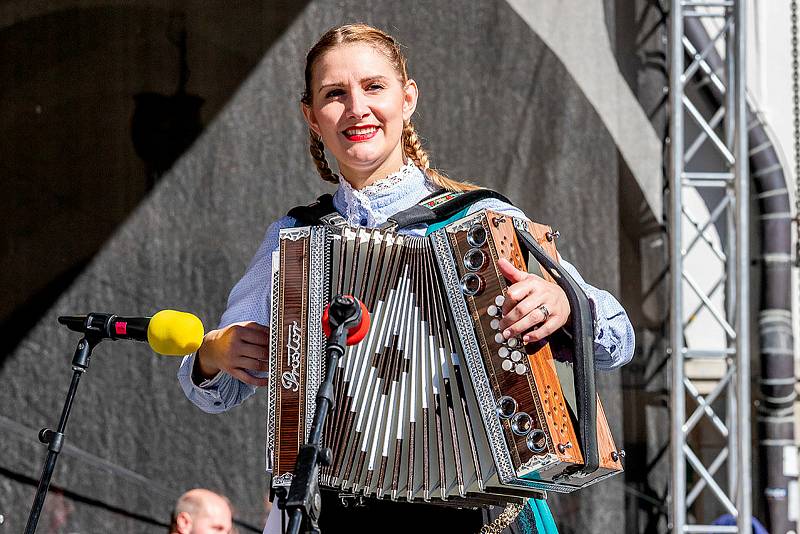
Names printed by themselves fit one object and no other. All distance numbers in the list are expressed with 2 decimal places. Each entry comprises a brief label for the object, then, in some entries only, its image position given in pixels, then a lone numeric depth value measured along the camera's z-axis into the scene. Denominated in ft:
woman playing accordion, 16.51
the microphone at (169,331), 16.13
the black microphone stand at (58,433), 16.18
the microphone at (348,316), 15.69
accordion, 15.90
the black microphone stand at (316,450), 15.29
